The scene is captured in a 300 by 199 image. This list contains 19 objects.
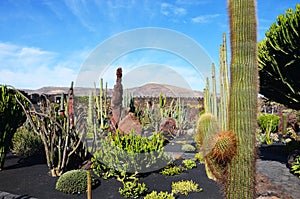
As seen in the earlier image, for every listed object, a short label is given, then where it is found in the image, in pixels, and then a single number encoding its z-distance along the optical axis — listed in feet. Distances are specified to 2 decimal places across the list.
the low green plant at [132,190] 14.29
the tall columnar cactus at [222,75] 17.51
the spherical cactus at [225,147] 8.22
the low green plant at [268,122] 42.78
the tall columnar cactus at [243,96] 8.18
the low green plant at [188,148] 29.78
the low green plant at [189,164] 20.62
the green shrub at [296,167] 19.89
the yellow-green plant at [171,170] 18.17
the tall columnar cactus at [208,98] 26.39
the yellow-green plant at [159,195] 13.53
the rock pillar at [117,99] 30.81
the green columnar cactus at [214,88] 24.00
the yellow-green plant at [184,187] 14.98
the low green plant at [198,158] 23.02
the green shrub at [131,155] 17.12
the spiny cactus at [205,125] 12.50
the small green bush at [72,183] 15.05
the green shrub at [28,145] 23.75
